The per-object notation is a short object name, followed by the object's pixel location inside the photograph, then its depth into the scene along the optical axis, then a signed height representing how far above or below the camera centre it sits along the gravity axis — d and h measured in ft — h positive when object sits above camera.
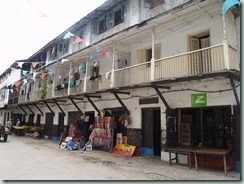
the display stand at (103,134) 42.22 -3.22
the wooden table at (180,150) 27.53 -3.97
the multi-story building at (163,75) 27.61 +6.80
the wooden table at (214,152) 24.39 -3.66
